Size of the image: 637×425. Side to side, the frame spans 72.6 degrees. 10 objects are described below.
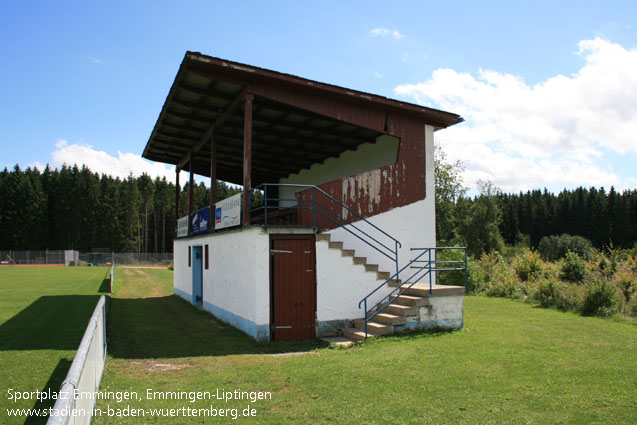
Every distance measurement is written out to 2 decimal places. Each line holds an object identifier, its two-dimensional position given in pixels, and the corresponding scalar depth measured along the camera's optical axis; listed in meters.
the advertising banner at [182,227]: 19.68
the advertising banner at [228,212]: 12.00
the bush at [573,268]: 19.22
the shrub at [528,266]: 20.78
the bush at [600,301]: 13.68
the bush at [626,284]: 15.41
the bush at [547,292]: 15.84
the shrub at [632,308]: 13.70
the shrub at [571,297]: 14.46
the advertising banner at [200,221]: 15.76
